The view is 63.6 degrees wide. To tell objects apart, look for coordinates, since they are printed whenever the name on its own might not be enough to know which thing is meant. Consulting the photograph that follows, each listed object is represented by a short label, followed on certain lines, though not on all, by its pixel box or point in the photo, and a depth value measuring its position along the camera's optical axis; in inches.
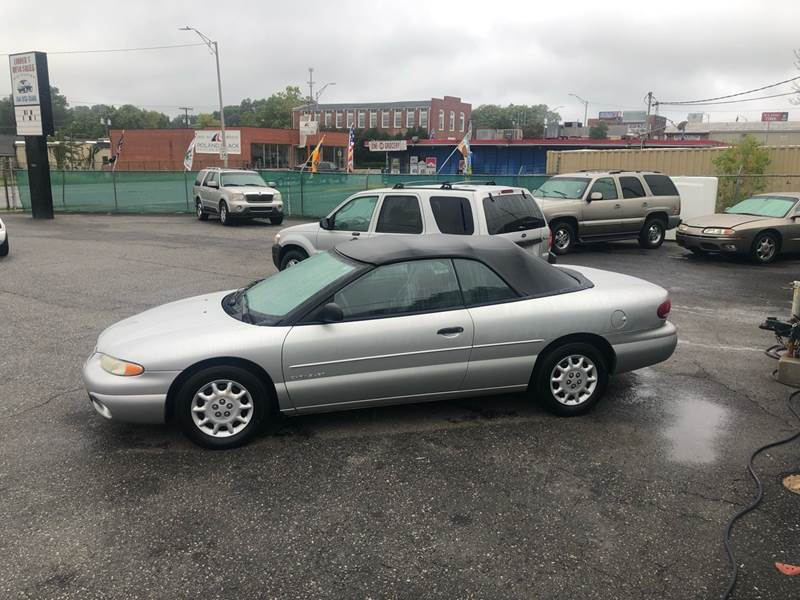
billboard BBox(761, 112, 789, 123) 3526.1
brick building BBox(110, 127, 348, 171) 2308.1
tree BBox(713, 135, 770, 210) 706.2
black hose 122.9
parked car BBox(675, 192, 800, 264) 518.9
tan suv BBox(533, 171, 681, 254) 564.1
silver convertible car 175.2
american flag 1462.6
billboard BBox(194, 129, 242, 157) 1718.8
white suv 328.8
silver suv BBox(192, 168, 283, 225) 814.5
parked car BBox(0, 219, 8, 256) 530.0
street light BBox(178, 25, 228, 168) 1381.8
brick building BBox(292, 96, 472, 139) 3900.1
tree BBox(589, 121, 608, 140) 3255.4
